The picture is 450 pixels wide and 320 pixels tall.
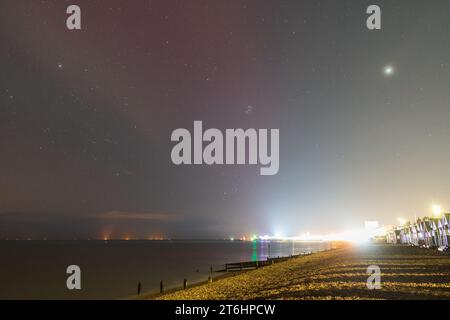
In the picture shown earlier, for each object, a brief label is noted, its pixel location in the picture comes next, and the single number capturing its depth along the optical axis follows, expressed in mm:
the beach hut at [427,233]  68019
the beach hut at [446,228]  58688
